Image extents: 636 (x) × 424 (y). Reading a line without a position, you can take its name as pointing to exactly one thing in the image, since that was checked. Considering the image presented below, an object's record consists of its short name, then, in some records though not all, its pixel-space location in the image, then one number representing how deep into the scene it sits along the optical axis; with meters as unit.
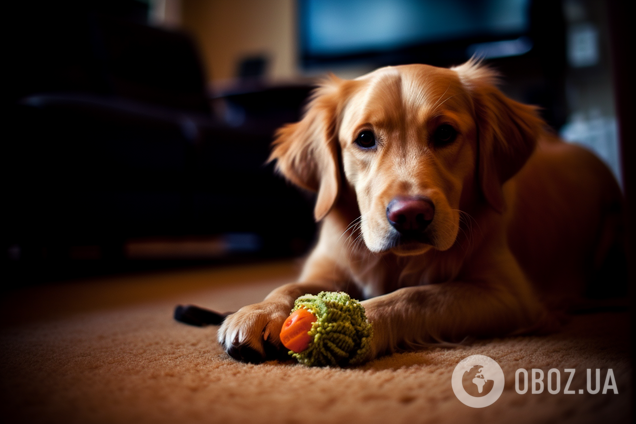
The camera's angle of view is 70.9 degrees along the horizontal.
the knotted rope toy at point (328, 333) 0.89
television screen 3.80
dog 1.03
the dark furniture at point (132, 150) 2.21
